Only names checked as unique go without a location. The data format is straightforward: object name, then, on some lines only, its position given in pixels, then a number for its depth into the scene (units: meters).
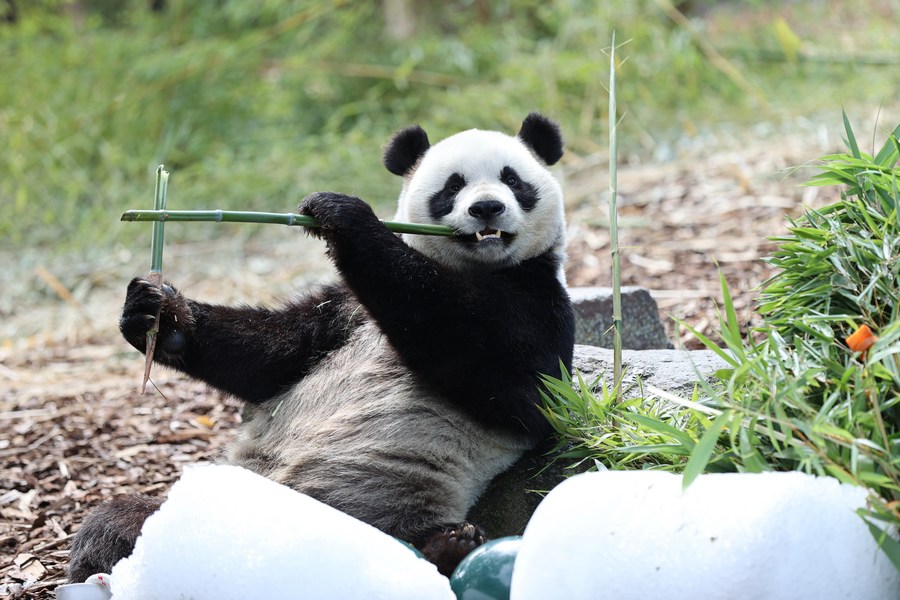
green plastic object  4.61
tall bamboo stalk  5.95
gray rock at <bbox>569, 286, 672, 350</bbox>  8.85
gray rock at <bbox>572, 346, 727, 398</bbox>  6.59
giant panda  6.04
